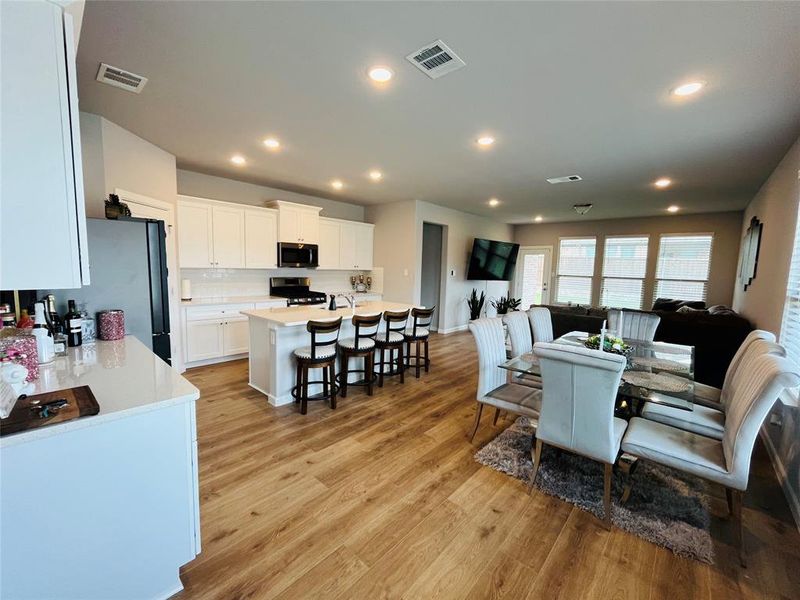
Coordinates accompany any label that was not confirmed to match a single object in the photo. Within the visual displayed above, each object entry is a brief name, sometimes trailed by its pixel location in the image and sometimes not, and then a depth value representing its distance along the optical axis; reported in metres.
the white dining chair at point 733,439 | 1.59
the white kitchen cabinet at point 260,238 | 5.02
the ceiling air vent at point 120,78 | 2.23
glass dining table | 2.09
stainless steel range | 5.36
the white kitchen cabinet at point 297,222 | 5.31
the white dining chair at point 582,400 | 1.85
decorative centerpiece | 2.67
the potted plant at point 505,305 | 8.25
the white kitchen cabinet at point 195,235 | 4.39
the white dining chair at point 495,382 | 2.54
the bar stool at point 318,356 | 3.12
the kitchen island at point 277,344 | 3.30
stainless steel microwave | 5.36
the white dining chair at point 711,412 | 2.05
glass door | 8.86
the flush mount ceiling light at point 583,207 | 5.48
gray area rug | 1.87
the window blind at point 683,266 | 6.83
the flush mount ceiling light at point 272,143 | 3.40
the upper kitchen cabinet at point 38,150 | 1.04
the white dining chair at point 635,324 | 3.71
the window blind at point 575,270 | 8.19
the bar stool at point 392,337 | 3.83
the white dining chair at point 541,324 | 3.72
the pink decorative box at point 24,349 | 1.48
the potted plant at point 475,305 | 7.81
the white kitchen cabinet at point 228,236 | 4.69
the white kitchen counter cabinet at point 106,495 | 1.10
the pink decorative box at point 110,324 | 2.32
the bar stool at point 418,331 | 4.20
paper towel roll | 4.54
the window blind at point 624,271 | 7.50
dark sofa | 3.86
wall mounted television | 7.47
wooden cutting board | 1.10
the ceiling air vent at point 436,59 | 1.91
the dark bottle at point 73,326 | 2.13
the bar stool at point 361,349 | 3.51
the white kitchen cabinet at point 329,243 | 5.97
